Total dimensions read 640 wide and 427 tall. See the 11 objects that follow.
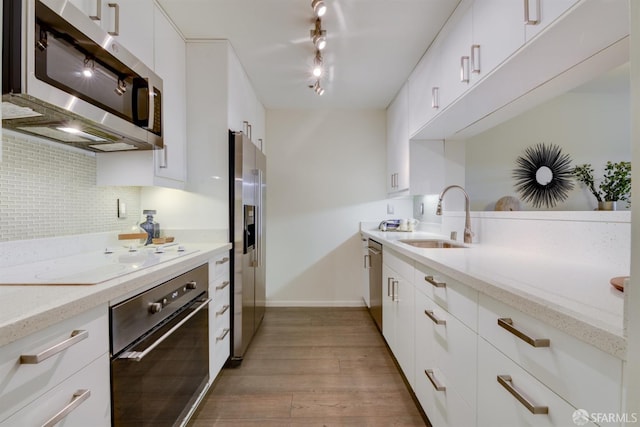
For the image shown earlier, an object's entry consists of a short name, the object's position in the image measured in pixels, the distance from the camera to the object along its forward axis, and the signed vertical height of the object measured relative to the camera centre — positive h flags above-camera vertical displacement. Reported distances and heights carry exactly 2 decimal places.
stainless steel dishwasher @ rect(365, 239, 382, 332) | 2.40 -0.60
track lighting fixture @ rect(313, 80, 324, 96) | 2.46 +1.16
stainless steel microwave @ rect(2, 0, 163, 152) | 0.86 +0.52
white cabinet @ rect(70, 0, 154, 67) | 1.18 +0.95
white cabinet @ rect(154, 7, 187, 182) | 1.67 +0.80
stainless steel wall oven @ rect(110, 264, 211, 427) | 0.92 -0.55
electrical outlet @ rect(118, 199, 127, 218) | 1.80 +0.05
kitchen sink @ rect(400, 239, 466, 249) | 2.11 -0.21
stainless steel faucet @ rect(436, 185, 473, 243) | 1.89 -0.07
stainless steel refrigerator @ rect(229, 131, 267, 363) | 1.97 -0.14
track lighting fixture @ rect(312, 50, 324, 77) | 2.03 +1.16
